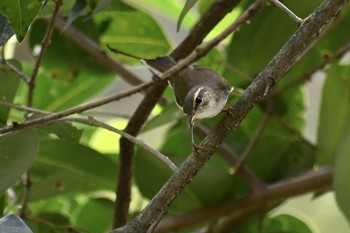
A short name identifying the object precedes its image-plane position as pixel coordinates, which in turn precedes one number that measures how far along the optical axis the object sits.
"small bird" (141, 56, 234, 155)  3.37
